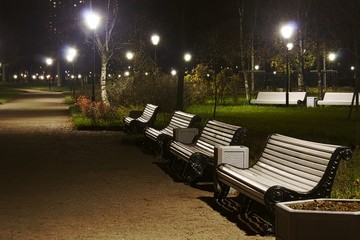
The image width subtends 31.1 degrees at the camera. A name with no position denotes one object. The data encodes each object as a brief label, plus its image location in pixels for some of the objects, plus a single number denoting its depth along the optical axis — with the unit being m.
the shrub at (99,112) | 22.92
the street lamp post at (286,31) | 31.62
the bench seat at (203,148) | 9.84
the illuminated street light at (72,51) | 43.47
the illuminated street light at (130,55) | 34.63
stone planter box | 4.99
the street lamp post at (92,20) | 26.46
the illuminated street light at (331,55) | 53.03
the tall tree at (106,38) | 30.09
